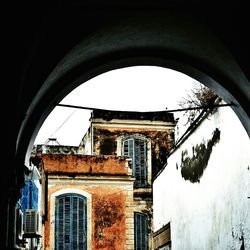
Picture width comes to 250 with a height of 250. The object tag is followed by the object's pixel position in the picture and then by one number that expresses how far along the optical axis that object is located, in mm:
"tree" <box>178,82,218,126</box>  14336
